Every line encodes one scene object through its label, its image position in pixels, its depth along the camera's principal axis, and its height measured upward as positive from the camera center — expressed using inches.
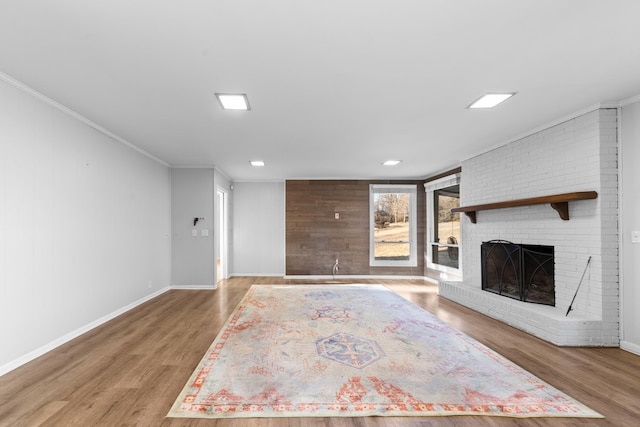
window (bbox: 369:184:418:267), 306.8 -2.8
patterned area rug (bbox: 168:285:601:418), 82.3 -50.7
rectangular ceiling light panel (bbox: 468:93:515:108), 117.7 +47.9
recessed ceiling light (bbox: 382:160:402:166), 233.9 +45.0
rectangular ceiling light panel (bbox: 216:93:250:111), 116.8 +47.7
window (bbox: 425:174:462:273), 253.4 -5.0
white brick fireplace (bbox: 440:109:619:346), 127.0 -2.1
